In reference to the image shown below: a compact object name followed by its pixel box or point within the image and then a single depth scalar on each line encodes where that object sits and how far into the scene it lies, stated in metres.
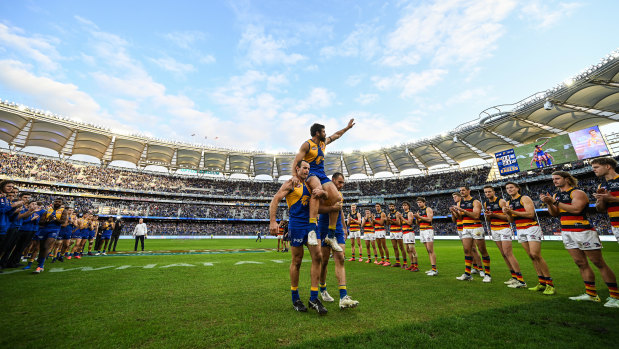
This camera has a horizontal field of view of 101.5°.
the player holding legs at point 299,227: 3.95
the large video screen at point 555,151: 27.91
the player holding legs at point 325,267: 3.91
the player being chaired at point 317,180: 4.05
